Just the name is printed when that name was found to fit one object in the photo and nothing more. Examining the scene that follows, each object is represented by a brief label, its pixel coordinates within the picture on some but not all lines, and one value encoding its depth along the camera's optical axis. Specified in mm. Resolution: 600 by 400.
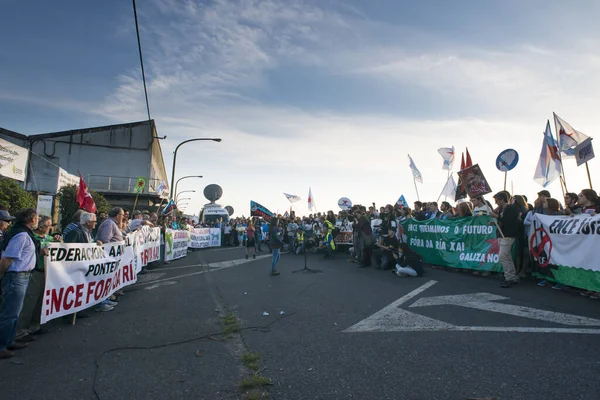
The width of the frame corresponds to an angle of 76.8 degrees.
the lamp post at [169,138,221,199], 24578
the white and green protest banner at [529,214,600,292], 6957
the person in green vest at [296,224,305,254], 16688
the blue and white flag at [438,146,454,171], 15062
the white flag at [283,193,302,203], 24417
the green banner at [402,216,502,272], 9766
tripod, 11398
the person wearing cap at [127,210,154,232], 11369
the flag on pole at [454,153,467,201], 11508
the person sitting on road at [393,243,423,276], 9898
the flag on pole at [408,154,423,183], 17203
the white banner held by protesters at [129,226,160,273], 10102
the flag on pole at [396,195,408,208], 19072
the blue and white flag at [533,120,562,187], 10906
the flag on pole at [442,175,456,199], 14461
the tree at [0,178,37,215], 11211
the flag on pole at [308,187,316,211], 27661
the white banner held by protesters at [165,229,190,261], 15316
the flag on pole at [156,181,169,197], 22016
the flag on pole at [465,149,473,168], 11461
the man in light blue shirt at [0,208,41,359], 4504
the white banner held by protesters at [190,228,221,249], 22859
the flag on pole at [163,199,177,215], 17228
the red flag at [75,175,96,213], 9688
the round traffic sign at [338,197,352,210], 22375
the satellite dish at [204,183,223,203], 45250
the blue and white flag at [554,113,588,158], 10031
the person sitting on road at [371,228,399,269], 11266
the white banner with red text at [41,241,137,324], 5500
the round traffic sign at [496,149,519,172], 10789
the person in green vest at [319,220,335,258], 15591
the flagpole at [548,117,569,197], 10312
